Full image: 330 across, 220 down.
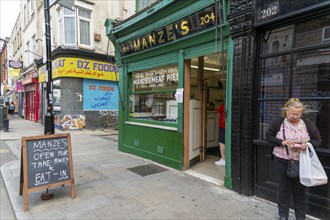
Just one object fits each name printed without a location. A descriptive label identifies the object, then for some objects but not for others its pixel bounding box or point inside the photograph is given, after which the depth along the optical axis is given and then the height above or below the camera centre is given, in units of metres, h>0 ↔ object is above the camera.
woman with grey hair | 2.88 -0.50
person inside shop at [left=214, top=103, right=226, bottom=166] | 5.90 -0.86
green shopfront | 4.91 +0.61
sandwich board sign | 3.79 -1.02
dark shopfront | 3.33 +0.42
